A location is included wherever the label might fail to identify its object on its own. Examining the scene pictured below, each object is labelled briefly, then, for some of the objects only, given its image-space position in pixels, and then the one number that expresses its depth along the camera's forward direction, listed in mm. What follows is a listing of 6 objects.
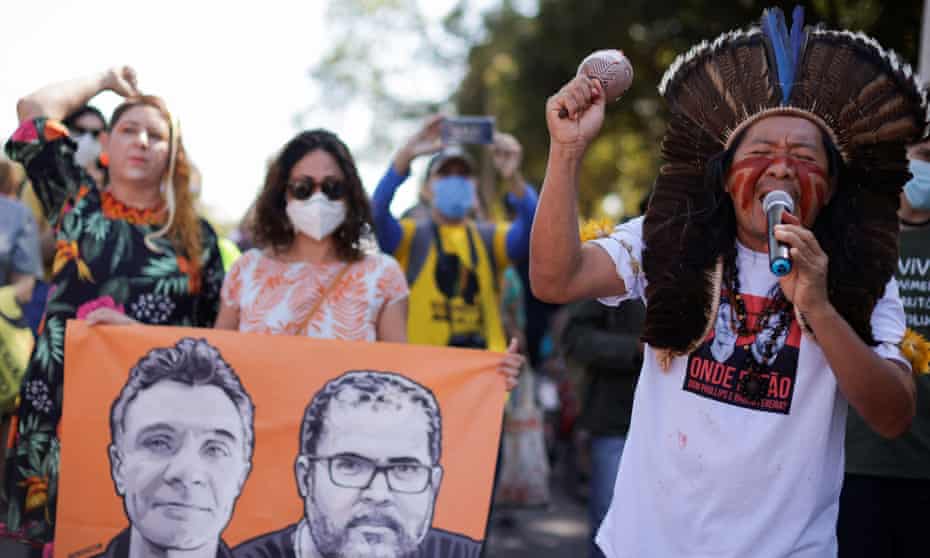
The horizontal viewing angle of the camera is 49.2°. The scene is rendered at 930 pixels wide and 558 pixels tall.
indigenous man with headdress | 2422
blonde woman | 3906
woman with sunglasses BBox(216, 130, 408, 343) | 3902
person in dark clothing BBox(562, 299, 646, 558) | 4844
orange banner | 3477
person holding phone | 5566
